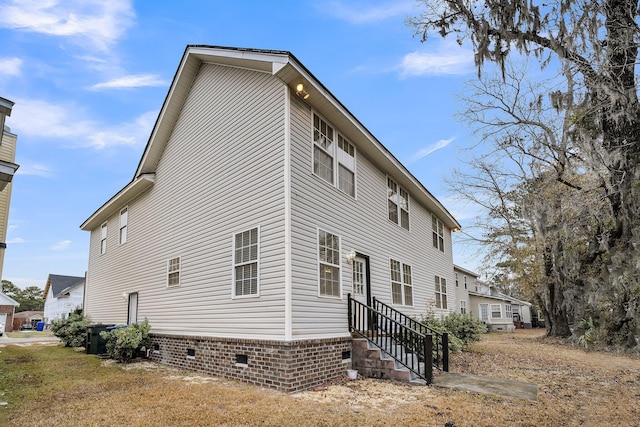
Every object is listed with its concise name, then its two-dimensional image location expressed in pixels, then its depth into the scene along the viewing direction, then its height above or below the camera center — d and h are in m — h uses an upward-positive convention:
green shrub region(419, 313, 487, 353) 12.62 -1.16
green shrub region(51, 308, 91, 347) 15.01 -1.29
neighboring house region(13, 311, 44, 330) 38.72 -2.46
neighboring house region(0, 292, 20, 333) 29.08 -1.00
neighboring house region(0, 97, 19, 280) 7.01 +3.23
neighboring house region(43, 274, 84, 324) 39.00 +0.08
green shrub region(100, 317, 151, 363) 10.40 -1.21
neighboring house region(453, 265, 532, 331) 31.78 -1.13
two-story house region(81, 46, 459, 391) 7.55 +1.63
